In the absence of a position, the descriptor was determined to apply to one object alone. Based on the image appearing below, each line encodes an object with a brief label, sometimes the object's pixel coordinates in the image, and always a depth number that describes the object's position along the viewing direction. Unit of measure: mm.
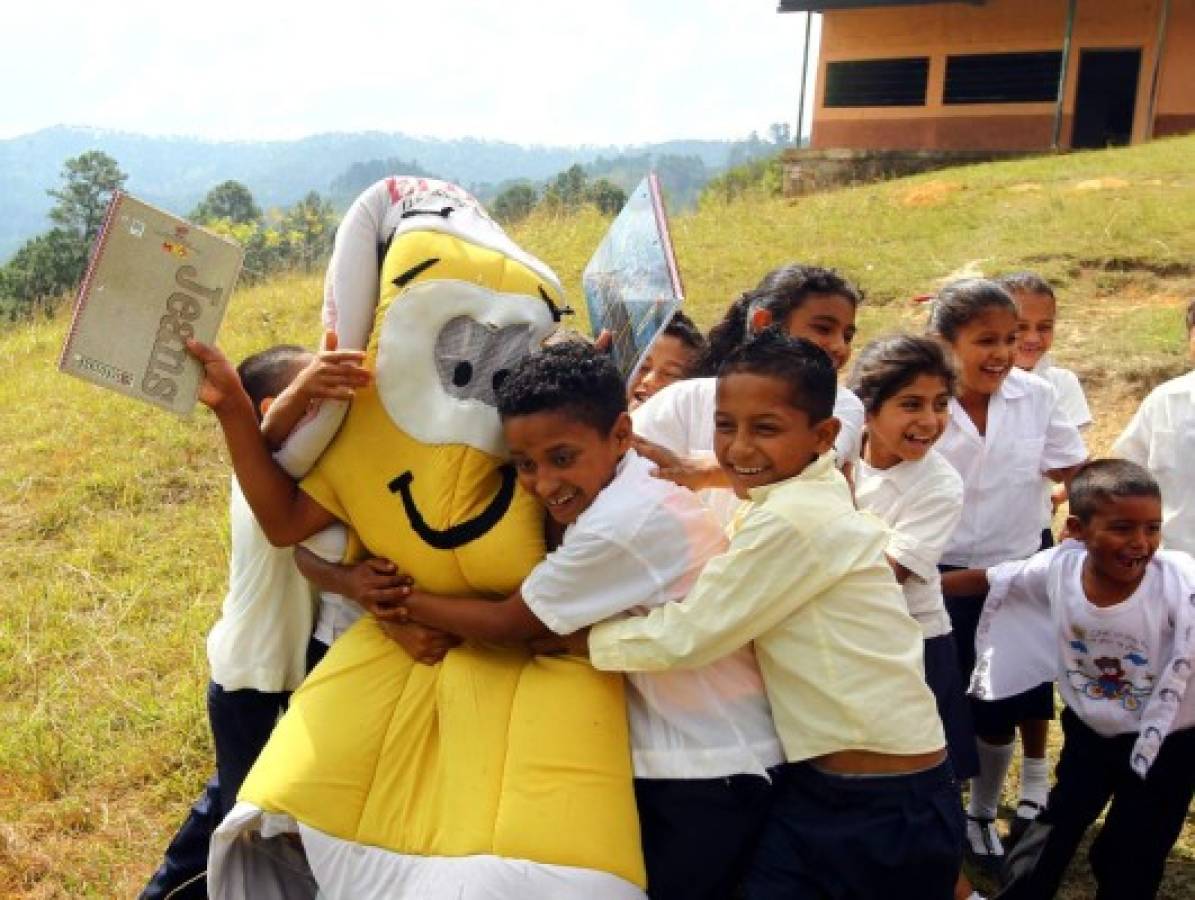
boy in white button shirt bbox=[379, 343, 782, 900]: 1853
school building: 15742
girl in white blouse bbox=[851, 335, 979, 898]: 2482
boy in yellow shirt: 1802
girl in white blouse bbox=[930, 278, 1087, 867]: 2930
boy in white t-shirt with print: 2504
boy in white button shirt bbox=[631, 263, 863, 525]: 2383
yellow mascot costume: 1846
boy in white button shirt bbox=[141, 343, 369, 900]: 2389
